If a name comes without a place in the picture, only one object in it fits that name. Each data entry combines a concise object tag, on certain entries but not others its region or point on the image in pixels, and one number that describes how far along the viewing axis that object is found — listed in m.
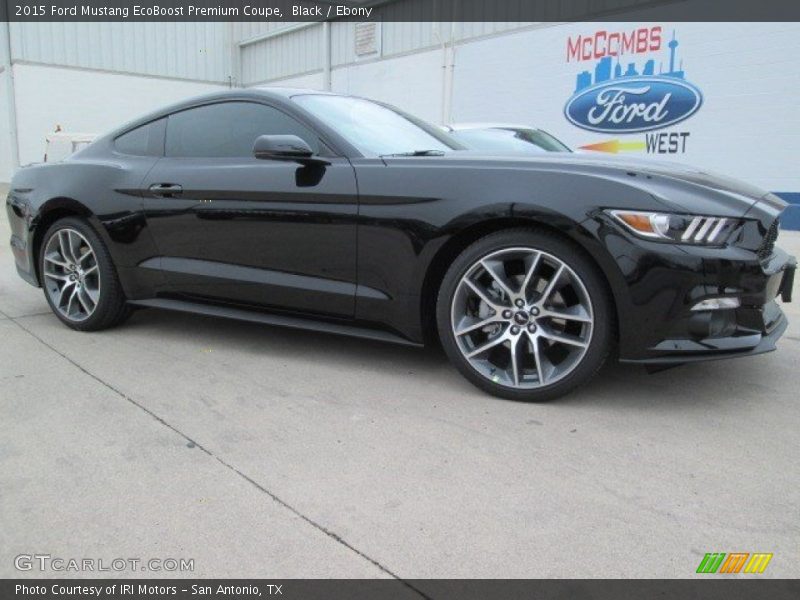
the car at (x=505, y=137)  6.61
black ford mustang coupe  2.69
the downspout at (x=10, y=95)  19.11
